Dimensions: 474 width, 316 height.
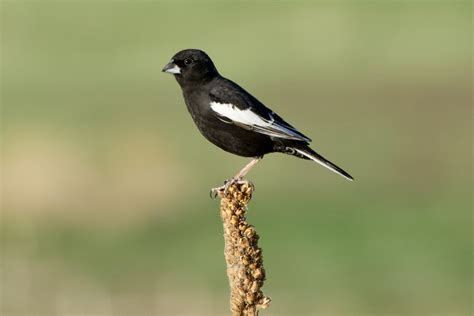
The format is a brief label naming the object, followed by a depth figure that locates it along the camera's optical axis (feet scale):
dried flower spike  35.27
